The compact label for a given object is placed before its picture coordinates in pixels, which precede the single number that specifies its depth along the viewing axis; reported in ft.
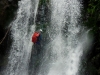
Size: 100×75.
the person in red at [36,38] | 33.81
